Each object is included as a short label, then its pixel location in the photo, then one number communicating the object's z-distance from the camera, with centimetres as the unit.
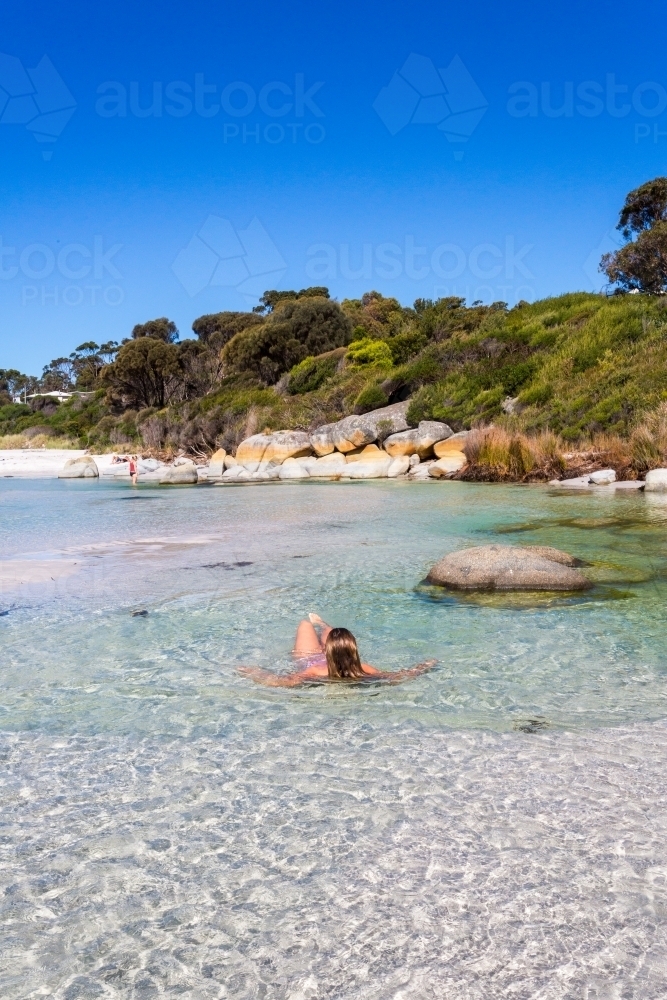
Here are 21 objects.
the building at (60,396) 7250
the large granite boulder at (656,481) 1475
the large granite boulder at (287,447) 2955
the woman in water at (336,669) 433
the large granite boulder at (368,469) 2464
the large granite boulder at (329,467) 2586
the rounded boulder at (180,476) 2605
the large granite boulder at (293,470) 2623
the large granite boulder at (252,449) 2992
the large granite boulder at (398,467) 2429
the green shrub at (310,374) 3967
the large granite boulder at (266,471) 2658
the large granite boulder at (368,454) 2704
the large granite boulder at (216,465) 2847
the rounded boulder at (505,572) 660
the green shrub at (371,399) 3141
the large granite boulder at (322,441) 2900
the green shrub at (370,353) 3856
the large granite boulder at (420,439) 2559
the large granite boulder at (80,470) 3219
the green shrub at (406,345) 3894
